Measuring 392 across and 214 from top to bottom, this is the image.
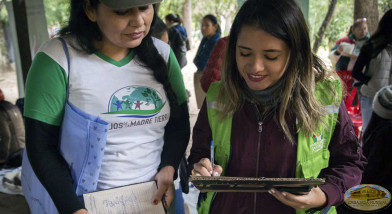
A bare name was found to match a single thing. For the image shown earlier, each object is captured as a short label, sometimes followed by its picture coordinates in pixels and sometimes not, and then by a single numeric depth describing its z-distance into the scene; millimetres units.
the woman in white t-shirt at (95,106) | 1227
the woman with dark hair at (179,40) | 6723
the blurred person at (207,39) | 5492
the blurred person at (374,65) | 3574
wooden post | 3744
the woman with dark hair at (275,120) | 1177
